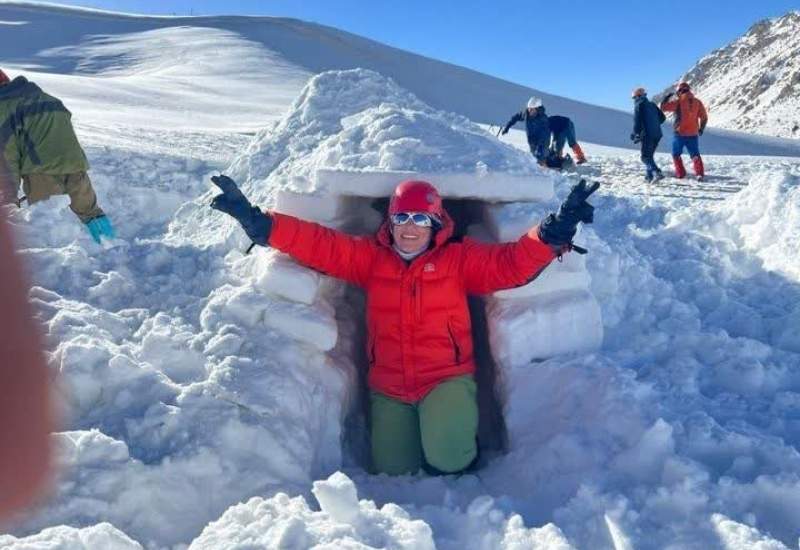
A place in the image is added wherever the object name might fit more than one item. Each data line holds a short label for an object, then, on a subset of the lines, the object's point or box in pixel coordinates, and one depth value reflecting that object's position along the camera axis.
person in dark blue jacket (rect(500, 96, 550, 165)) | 10.16
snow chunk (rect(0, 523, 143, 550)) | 1.96
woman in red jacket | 3.20
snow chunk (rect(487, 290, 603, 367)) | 3.33
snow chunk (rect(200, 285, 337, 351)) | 3.23
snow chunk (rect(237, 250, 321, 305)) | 3.31
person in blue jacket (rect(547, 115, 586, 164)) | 10.49
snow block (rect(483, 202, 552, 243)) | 3.57
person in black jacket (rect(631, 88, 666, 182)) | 8.88
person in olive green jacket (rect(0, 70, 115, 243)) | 4.01
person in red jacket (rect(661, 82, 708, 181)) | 9.02
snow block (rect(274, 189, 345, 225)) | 3.58
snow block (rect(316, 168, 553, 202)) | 3.54
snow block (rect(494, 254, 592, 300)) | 3.46
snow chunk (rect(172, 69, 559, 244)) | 3.58
